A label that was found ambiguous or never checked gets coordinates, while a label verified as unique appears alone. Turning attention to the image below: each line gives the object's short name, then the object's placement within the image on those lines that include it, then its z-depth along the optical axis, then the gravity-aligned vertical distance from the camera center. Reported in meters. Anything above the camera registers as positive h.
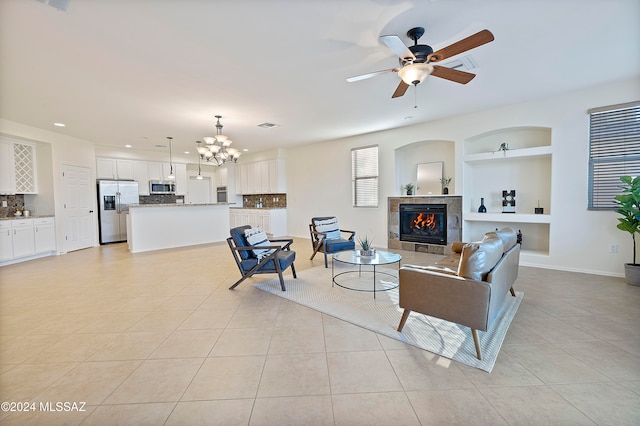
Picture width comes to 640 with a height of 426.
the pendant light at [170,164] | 8.61 +1.29
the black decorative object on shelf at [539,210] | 4.62 -0.19
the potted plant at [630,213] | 3.43 -0.19
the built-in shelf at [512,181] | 4.66 +0.34
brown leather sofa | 2.03 -0.70
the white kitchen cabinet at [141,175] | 8.23 +0.90
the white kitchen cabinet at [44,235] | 5.55 -0.61
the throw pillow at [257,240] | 3.65 -0.51
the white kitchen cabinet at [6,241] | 4.90 -0.63
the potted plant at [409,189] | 6.05 +0.27
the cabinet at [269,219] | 8.40 -0.53
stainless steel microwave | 8.53 +0.55
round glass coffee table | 3.45 -0.76
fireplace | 5.55 -0.48
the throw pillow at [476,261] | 2.12 -0.49
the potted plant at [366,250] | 3.76 -0.69
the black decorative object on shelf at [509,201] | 5.00 -0.03
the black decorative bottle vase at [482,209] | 5.12 -0.17
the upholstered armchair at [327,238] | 4.64 -0.66
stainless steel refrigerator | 7.30 -0.06
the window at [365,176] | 6.55 +0.63
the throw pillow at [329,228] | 5.14 -0.49
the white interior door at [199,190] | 10.30 +0.53
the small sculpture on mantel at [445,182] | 5.68 +0.39
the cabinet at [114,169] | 7.56 +1.04
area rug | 2.18 -1.16
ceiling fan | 2.16 +1.25
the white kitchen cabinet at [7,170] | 5.29 +0.73
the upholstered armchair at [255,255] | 3.53 -0.70
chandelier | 4.90 +1.04
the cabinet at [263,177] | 8.54 +0.84
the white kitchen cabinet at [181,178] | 9.11 +0.89
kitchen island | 6.23 -0.53
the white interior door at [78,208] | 6.27 -0.07
